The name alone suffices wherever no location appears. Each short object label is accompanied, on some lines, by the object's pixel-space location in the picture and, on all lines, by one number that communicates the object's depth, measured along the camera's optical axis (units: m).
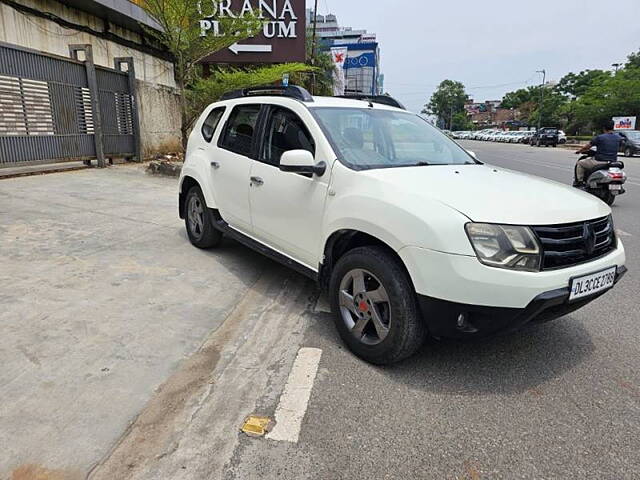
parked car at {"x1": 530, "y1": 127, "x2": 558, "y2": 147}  41.72
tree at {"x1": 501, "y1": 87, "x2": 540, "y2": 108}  87.97
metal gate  8.81
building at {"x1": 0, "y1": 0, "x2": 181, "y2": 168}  9.11
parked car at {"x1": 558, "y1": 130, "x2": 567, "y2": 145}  43.14
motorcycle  8.94
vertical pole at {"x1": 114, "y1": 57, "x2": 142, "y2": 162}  11.89
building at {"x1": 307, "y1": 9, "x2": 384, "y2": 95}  54.69
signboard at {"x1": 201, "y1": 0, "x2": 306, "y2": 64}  18.83
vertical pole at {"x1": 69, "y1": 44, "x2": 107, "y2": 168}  10.52
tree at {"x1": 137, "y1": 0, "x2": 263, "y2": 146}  10.49
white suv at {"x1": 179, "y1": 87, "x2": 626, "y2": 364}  2.54
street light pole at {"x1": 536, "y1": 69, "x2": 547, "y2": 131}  68.02
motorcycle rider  9.09
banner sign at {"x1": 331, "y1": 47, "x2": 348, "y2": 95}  32.44
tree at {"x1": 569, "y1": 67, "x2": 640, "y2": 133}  44.91
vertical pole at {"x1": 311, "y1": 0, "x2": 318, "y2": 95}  25.89
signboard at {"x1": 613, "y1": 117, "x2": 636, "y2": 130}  41.34
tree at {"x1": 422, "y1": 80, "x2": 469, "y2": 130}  118.75
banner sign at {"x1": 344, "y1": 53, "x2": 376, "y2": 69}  54.09
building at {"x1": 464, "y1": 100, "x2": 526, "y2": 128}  95.36
